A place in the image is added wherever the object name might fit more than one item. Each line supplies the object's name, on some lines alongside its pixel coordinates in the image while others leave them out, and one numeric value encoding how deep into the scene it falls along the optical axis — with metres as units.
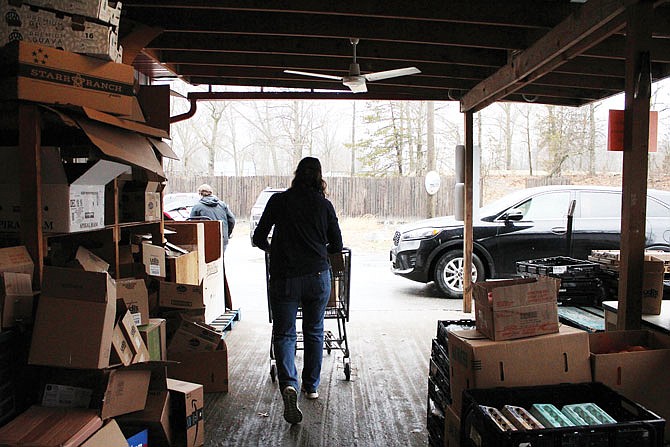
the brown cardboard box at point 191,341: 4.25
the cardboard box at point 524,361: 2.54
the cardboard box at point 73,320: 2.66
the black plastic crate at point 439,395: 2.93
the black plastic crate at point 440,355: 3.02
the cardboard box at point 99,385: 2.79
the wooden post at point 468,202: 7.14
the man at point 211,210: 7.42
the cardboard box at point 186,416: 3.30
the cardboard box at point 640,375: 2.66
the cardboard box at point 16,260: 2.71
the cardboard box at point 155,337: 3.72
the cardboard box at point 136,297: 3.67
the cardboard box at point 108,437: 2.60
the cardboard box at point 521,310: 2.62
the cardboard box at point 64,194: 3.03
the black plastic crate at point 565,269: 4.70
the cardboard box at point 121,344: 2.86
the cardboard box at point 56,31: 2.93
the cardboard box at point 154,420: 3.10
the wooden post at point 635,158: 3.08
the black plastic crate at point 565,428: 2.09
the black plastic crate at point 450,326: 3.14
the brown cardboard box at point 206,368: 4.26
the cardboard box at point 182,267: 4.84
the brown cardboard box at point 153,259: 4.41
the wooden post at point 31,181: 2.88
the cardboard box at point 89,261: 3.42
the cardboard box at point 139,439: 2.96
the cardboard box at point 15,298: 2.67
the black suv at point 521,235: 7.74
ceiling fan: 5.54
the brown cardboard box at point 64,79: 2.80
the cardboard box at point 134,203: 4.46
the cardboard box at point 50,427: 2.44
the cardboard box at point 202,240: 5.74
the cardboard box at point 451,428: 2.62
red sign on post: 3.42
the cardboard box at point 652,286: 3.32
